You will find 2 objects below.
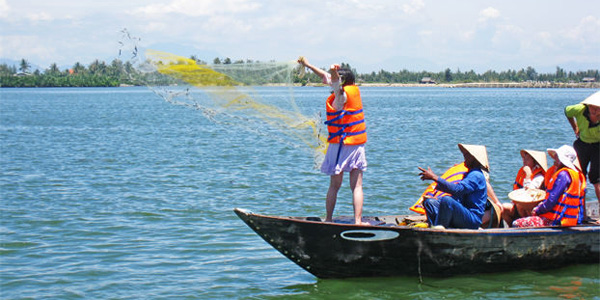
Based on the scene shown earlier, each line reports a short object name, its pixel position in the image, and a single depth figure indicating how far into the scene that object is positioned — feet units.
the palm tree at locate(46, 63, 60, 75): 485.97
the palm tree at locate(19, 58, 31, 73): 495.98
